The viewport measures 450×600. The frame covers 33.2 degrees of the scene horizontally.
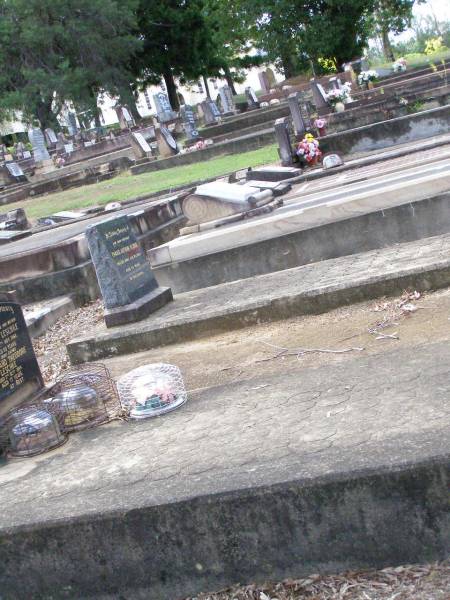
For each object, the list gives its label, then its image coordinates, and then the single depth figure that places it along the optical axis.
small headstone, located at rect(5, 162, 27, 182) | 30.20
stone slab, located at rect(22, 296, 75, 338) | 9.77
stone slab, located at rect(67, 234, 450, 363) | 6.37
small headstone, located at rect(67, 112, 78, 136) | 43.97
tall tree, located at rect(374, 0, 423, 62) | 37.97
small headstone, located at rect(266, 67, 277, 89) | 42.74
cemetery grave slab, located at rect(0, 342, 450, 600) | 3.32
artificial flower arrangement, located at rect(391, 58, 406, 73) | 30.48
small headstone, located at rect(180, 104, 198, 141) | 26.33
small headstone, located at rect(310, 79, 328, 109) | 21.70
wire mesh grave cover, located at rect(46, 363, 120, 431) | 5.11
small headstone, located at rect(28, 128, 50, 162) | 31.53
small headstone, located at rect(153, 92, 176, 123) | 36.56
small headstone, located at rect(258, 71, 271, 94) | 42.06
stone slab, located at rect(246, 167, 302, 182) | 13.44
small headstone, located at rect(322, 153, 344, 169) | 13.81
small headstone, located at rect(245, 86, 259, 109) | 33.69
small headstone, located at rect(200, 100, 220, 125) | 31.36
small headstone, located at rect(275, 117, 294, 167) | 14.98
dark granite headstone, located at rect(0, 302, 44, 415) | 5.27
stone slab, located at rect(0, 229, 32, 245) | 14.55
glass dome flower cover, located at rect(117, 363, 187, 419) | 5.00
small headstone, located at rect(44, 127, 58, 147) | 38.03
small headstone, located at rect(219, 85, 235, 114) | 34.72
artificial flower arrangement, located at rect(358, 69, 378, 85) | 25.69
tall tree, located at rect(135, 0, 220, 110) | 46.72
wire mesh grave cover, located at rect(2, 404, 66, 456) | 4.78
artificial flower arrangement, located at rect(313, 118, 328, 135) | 16.81
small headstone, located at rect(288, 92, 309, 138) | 16.72
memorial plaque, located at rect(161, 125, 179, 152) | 24.84
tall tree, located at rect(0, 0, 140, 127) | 42.12
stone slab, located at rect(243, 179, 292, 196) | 11.90
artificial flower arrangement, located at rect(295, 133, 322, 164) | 14.91
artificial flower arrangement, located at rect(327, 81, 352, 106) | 21.42
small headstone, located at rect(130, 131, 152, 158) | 25.69
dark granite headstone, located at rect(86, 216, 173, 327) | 7.33
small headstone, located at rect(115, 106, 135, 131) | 37.81
